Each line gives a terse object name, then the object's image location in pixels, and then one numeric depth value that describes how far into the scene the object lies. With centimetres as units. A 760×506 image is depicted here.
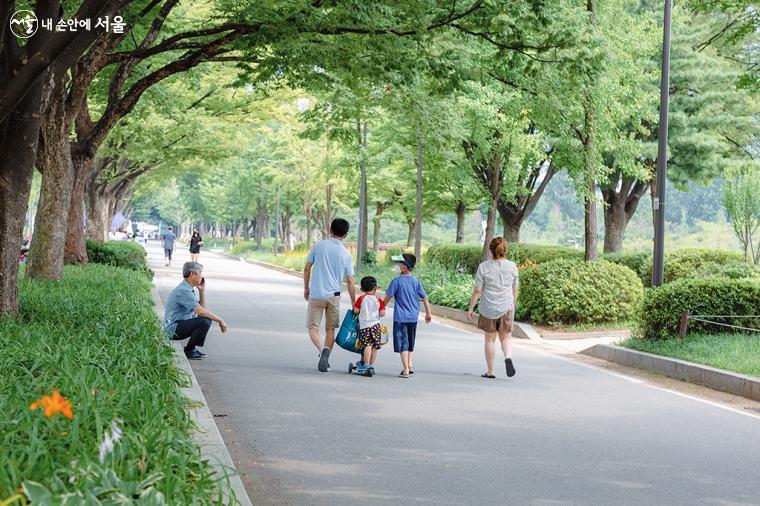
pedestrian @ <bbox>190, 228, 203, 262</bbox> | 4319
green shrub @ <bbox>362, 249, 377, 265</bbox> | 4334
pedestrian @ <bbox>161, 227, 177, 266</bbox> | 4680
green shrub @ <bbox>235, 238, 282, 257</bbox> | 7739
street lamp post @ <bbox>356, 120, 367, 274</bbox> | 3647
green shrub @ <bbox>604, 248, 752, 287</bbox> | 2414
